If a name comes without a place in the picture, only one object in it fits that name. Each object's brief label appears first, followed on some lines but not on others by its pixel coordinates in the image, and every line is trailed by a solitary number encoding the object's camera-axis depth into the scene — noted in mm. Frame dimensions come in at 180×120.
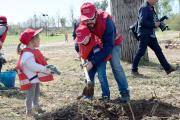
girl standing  2869
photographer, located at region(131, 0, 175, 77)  4777
